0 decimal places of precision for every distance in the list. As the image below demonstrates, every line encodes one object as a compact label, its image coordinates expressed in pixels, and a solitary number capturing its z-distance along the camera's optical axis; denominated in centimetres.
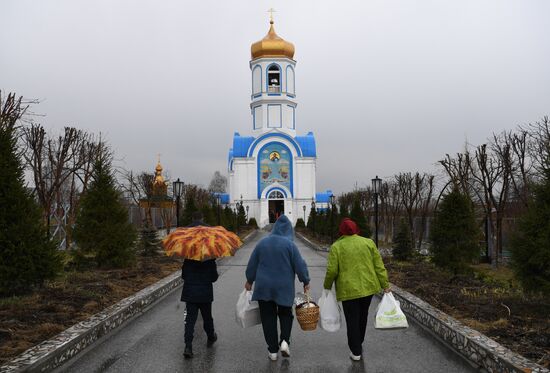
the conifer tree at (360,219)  1891
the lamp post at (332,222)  2466
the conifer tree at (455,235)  1084
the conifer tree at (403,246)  1575
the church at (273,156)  4741
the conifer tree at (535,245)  750
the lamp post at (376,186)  1747
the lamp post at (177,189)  1875
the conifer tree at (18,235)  814
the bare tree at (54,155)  1711
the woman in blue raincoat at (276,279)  522
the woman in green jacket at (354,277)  527
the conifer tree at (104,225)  1262
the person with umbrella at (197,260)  544
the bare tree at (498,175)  1769
